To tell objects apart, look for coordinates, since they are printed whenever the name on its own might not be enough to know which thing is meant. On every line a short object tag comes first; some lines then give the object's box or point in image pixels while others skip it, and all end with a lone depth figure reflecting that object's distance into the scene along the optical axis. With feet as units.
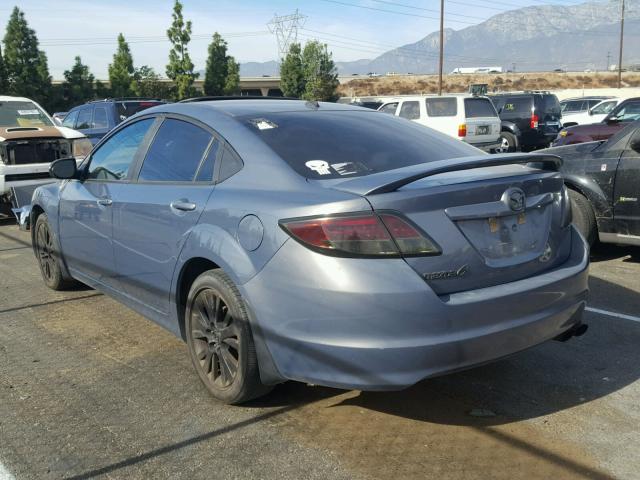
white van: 53.21
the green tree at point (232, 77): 182.60
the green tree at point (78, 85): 148.66
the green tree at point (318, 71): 190.08
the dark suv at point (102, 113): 44.39
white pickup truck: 32.24
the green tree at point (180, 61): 151.94
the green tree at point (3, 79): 133.59
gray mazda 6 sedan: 9.55
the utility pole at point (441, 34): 113.04
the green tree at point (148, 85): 162.30
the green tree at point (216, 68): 181.57
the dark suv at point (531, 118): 63.05
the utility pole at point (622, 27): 174.70
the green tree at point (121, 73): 157.28
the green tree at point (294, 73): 195.93
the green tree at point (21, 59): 134.92
